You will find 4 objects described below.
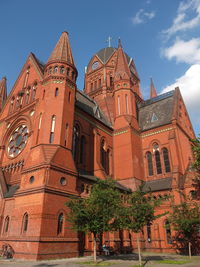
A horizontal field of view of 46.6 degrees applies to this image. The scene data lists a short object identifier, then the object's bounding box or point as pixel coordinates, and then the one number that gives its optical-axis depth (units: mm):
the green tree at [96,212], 15430
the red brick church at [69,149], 18016
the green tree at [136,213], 15297
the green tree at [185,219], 19281
